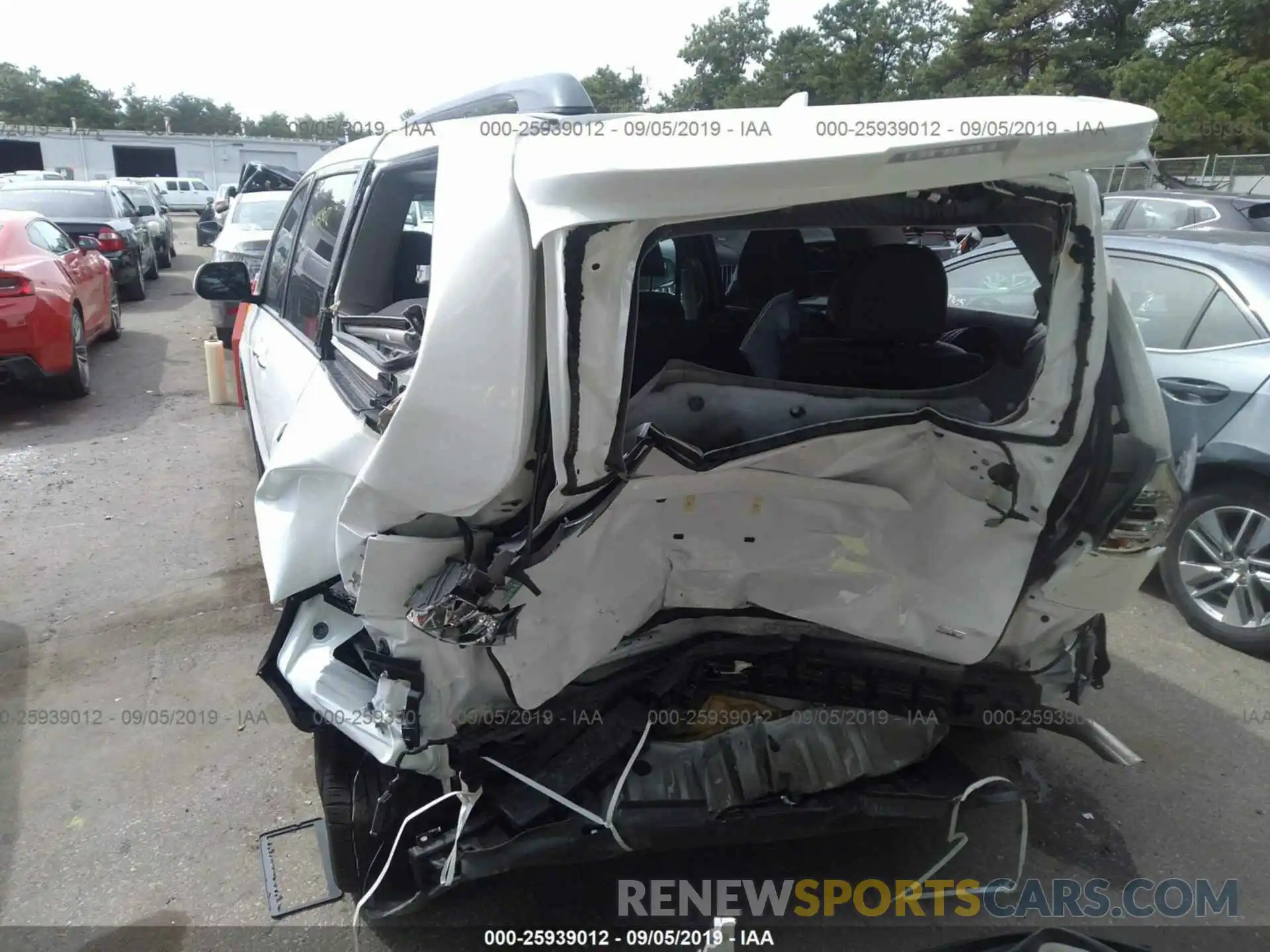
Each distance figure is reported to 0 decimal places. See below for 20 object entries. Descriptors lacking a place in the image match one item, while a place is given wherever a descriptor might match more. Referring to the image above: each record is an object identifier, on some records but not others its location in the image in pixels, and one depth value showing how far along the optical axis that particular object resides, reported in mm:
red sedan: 6645
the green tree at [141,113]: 62938
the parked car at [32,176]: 16830
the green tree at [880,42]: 42188
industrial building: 41031
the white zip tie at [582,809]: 2133
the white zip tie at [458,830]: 2057
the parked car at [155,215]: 15624
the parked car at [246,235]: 9219
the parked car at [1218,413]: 3863
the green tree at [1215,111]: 22641
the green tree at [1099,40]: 32219
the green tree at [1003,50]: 33875
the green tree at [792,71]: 41938
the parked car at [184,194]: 39281
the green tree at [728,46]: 47469
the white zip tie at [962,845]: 2348
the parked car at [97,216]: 11375
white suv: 1704
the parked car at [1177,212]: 9477
